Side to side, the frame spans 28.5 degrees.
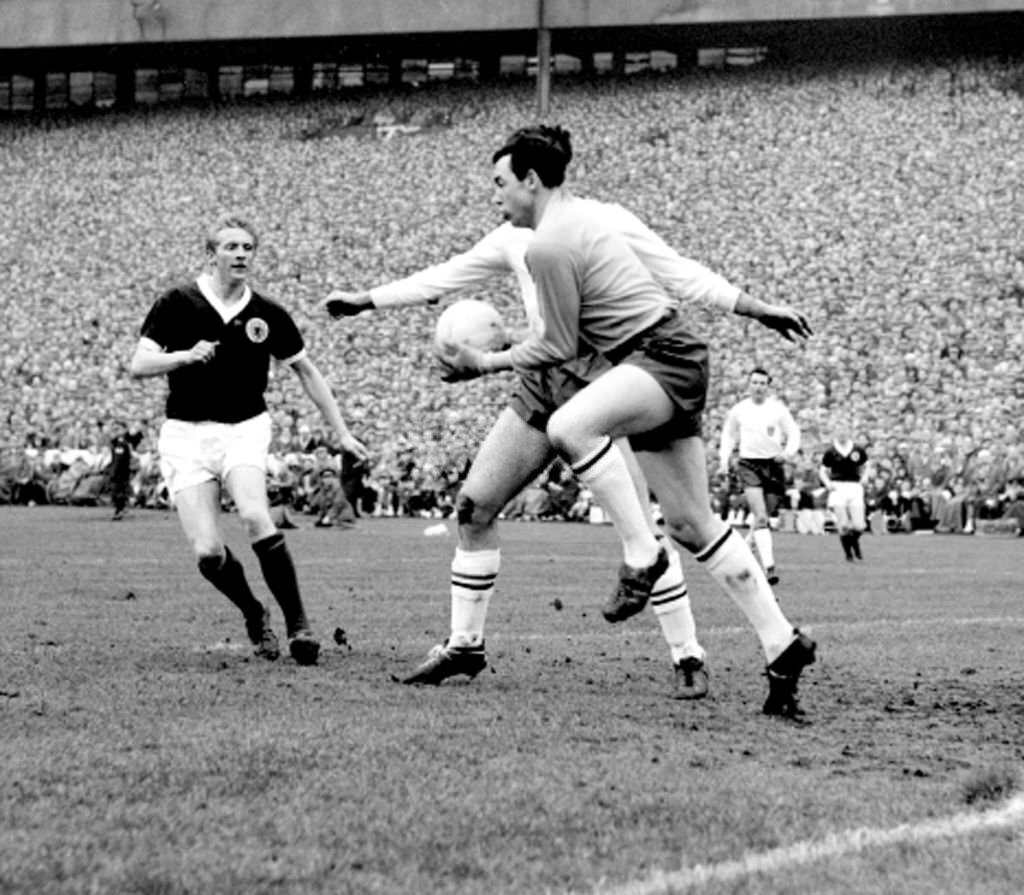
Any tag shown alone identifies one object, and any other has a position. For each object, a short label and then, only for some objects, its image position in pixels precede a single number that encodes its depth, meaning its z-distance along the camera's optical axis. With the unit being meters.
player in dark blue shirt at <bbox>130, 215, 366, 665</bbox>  9.26
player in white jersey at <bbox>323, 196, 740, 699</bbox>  7.75
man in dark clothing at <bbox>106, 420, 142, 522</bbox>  33.06
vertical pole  56.82
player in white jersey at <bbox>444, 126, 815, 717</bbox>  7.32
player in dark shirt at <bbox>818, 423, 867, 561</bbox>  22.27
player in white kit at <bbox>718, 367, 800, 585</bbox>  19.48
